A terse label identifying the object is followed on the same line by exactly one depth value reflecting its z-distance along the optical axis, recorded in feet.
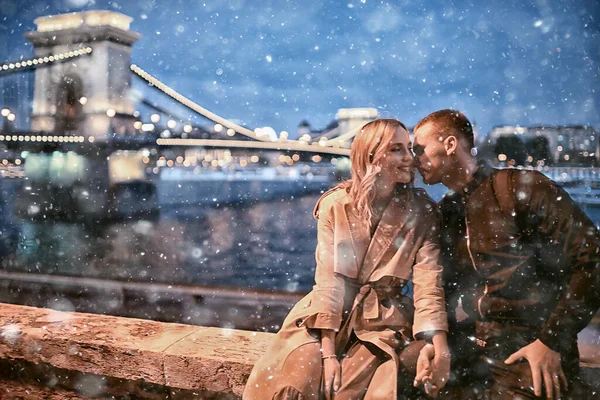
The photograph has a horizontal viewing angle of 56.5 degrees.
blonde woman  5.33
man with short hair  5.12
